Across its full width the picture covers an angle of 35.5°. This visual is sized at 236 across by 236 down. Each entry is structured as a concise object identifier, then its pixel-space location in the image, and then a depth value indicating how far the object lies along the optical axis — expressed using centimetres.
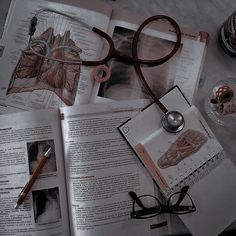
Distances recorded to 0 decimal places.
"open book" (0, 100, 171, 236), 67
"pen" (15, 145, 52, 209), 66
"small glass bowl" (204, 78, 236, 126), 71
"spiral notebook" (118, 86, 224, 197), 69
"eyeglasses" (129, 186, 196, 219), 67
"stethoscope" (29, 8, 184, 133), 70
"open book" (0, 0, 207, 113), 70
